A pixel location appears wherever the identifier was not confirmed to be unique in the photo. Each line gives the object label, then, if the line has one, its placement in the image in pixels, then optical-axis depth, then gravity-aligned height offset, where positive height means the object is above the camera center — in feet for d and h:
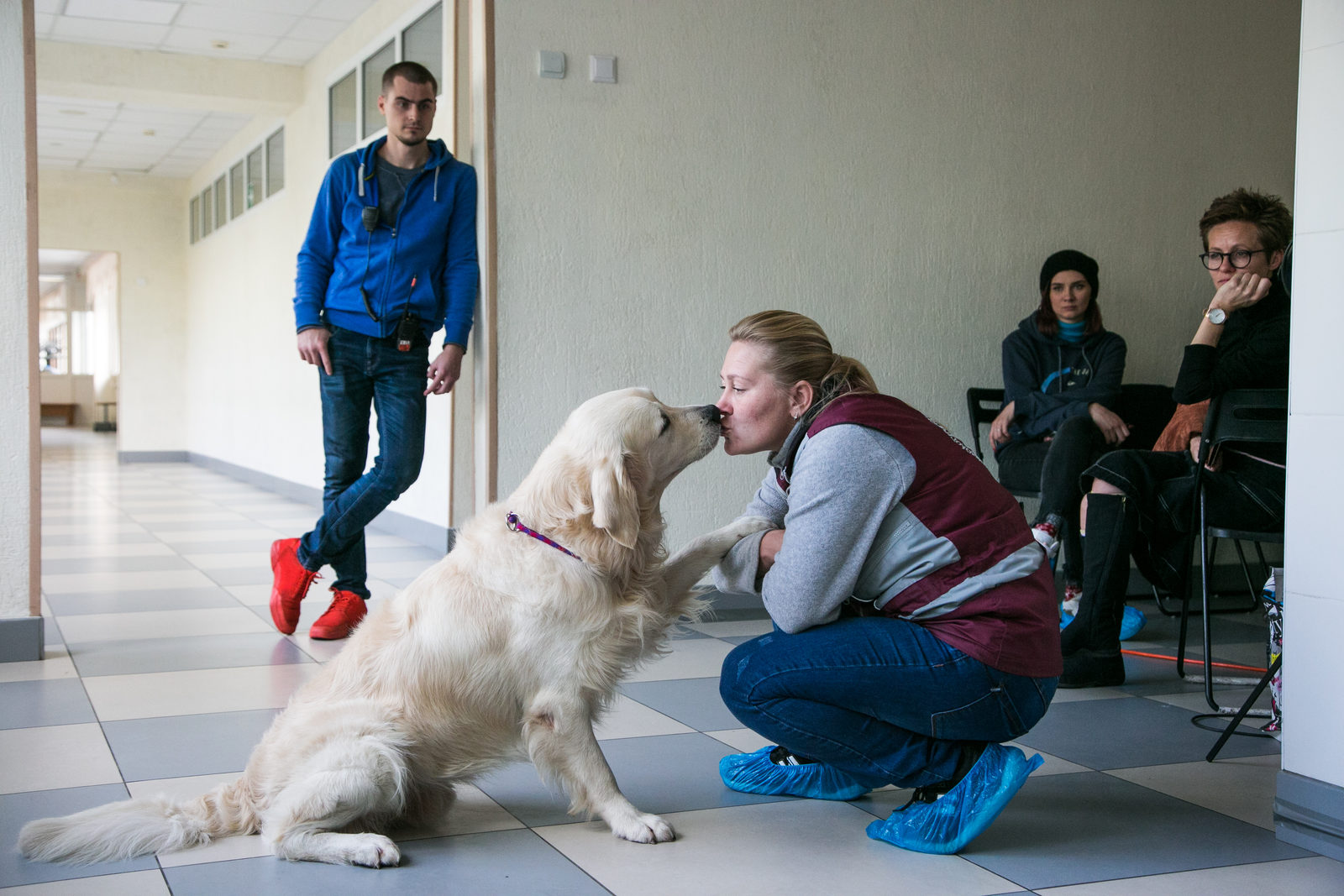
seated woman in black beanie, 13.64 +0.04
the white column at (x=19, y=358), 10.98 +0.16
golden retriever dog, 6.29 -1.66
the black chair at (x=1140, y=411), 14.62 -0.41
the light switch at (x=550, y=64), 12.91 +3.40
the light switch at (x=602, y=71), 13.15 +3.40
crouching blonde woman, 6.46 -1.37
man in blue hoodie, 12.51 +0.71
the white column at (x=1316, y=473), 6.68 -0.54
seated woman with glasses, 10.02 -0.85
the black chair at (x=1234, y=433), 9.27 -0.44
